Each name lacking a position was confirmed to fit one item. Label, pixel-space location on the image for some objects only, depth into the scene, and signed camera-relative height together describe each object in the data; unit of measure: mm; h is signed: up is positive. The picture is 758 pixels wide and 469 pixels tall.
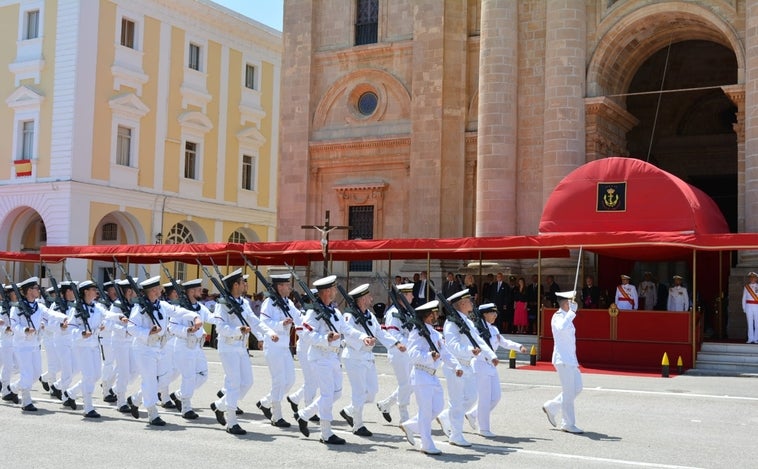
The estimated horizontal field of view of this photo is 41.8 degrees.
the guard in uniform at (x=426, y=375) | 11391 -938
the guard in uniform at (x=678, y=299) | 23016 +51
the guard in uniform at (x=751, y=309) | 22562 -136
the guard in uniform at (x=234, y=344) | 12852 -723
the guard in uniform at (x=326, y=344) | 12180 -638
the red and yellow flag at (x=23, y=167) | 40809 +4811
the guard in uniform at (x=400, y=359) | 12883 -863
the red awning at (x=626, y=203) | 24359 +2461
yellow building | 39969 +7120
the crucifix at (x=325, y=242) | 26938 +1350
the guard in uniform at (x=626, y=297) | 23219 +70
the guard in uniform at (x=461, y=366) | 11859 -882
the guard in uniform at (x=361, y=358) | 12367 -818
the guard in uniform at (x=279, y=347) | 13070 -746
